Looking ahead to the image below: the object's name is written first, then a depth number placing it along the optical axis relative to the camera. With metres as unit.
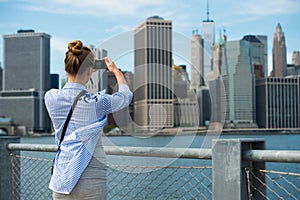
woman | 2.78
